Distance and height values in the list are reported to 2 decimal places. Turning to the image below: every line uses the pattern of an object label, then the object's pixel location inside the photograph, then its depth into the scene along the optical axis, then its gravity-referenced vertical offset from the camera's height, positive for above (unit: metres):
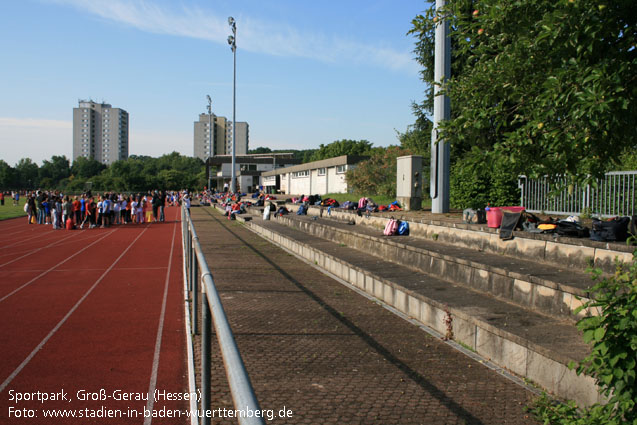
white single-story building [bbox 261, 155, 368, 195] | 34.25 +2.32
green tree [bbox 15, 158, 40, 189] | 119.75 +6.73
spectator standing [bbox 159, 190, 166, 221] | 30.50 -0.26
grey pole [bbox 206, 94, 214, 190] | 67.69 +13.94
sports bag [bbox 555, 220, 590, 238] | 7.78 -0.43
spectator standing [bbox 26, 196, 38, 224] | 28.05 -0.58
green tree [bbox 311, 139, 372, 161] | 92.45 +11.03
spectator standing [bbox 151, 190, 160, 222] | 30.00 -0.16
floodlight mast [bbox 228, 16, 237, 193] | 42.34 +14.32
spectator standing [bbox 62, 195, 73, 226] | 24.50 -0.54
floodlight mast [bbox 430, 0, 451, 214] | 14.27 +1.49
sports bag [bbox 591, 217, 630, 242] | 7.06 -0.39
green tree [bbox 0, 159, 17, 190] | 106.00 +5.21
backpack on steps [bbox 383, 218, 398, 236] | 12.97 -0.70
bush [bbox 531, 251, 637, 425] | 2.87 -0.89
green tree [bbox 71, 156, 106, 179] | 130.38 +9.18
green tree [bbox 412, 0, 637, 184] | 3.20 +0.97
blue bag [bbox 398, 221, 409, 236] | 13.05 -0.73
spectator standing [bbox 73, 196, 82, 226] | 25.19 -0.61
